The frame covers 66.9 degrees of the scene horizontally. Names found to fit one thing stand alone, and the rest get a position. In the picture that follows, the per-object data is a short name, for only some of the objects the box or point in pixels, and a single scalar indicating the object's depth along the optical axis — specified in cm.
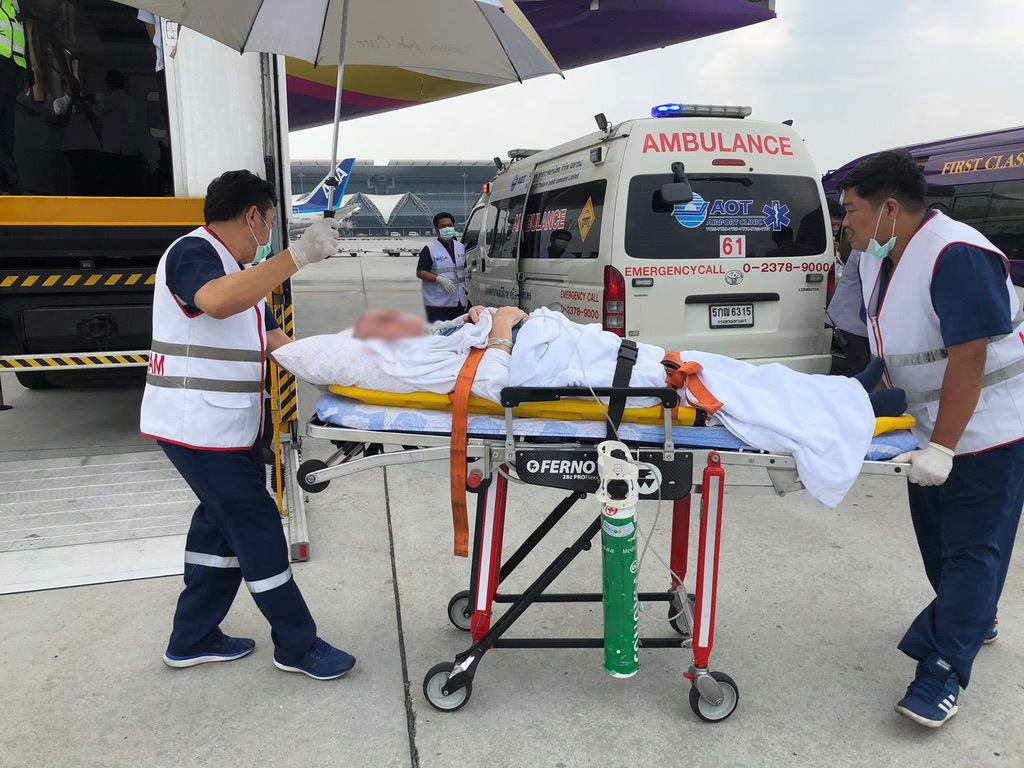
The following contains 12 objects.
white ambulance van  499
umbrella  290
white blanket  229
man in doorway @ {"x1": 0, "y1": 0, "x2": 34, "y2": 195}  509
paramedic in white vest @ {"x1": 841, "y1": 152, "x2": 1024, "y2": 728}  234
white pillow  241
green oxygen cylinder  221
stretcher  234
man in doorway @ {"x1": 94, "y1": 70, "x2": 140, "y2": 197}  586
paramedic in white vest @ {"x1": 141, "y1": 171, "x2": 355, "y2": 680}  253
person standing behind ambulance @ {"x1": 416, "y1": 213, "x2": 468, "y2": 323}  677
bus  634
